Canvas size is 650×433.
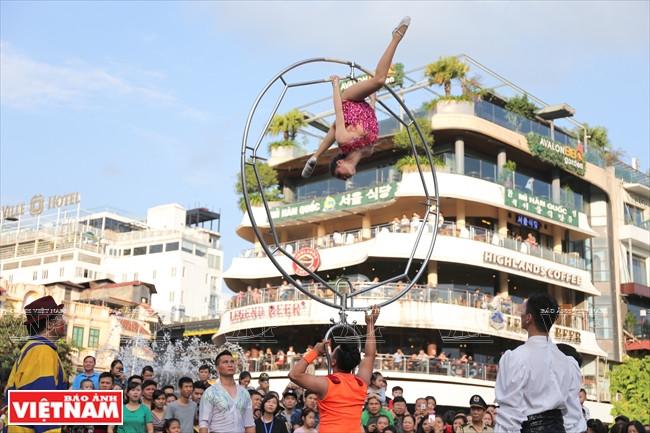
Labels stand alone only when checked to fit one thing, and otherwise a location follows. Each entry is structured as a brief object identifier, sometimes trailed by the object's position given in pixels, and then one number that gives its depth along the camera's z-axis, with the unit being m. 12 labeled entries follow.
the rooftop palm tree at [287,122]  46.50
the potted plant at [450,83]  43.25
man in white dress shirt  7.26
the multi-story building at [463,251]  40.25
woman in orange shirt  8.37
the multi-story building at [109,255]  97.06
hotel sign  99.62
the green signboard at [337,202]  43.06
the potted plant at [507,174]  44.50
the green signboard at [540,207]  44.16
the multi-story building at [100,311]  59.62
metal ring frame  10.20
